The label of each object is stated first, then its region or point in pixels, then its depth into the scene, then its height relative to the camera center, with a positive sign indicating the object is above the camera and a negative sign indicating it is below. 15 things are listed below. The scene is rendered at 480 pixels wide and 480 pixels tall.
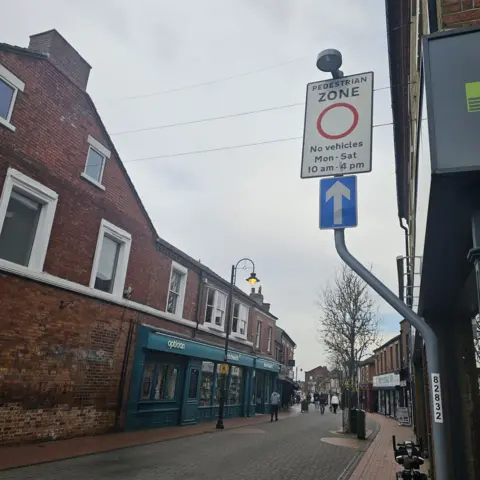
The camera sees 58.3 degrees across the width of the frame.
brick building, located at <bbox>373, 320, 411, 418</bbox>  27.44 +1.17
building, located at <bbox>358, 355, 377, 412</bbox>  42.09 +0.57
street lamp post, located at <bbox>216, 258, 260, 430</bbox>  17.25 +4.11
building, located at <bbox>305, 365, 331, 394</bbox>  97.86 +3.43
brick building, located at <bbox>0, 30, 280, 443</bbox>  10.41 +2.65
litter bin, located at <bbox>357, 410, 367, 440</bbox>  16.38 -1.32
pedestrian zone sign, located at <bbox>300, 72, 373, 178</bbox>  3.06 +1.84
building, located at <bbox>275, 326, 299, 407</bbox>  35.78 +2.05
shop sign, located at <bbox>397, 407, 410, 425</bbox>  17.46 -0.76
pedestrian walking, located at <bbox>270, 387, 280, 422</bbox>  23.03 -0.83
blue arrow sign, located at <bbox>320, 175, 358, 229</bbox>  2.94 +1.24
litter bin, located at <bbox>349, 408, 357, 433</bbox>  18.12 -1.20
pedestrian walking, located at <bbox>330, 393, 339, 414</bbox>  33.88 -0.87
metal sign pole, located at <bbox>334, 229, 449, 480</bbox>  2.23 +0.21
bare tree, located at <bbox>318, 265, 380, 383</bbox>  20.59 +3.25
